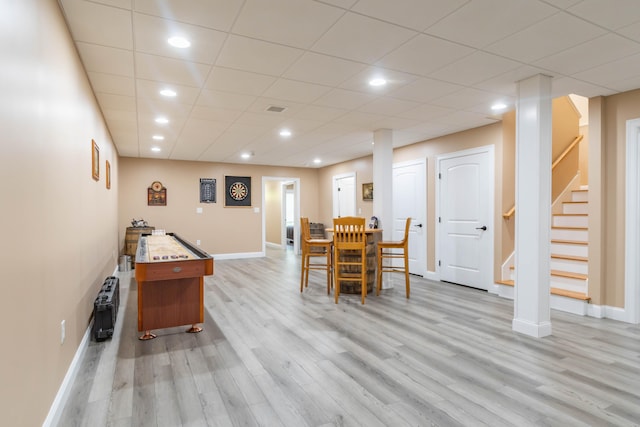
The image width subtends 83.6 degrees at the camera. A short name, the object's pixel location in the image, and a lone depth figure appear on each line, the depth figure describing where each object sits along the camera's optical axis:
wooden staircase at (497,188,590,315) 4.07
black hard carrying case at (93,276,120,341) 3.15
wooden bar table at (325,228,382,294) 4.97
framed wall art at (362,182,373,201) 7.70
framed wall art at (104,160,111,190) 4.94
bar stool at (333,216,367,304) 4.46
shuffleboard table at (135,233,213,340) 2.95
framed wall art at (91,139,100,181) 3.49
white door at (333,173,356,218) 8.34
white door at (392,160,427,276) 6.21
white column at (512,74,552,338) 3.22
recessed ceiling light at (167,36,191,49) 2.52
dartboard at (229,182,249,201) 8.70
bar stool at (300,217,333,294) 5.02
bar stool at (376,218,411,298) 4.74
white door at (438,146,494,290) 5.14
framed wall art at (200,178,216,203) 8.38
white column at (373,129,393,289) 5.23
